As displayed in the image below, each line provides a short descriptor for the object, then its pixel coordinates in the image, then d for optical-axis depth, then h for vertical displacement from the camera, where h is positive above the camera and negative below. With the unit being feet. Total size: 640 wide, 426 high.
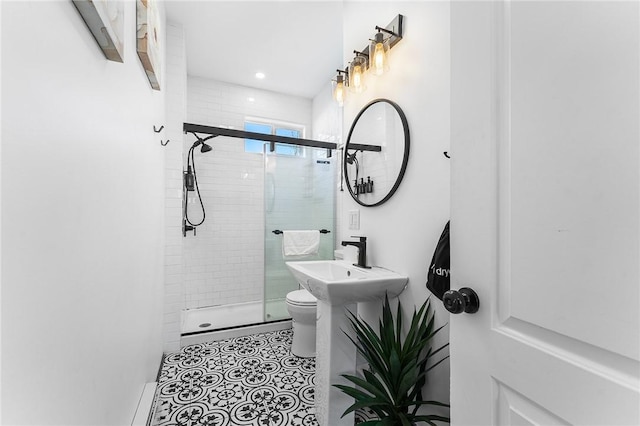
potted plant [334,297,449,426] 3.90 -2.21
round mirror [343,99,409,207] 5.41 +1.31
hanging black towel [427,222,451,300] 3.86 -0.71
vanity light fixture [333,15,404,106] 5.37 +3.20
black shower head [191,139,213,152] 9.43 +2.23
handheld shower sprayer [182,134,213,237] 9.63 +1.04
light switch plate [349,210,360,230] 6.72 -0.09
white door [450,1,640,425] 1.42 +0.03
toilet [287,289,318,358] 7.58 -2.95
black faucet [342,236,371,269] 6.07 -0.77
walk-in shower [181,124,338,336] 9.50 -0.22
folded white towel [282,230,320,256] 9.38 -0.91
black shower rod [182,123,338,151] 8.39 +2.37
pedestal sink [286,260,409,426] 4.81 -2.05
